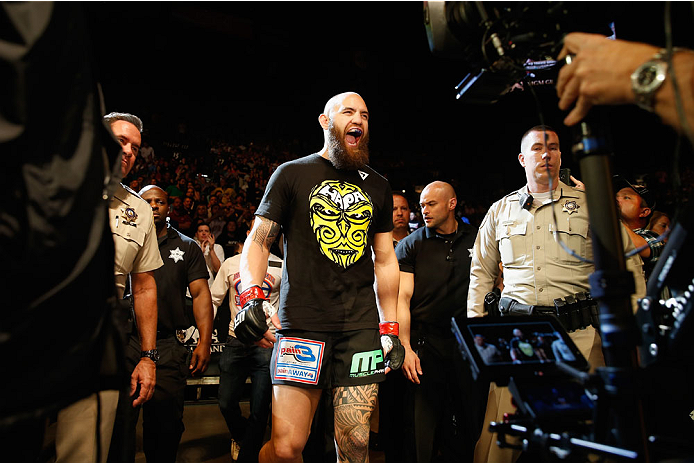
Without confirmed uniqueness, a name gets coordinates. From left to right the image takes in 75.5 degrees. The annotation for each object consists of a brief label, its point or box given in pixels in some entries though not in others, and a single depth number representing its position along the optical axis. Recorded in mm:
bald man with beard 2311
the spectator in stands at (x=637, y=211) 3402
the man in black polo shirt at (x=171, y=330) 3377
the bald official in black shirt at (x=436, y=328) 3373
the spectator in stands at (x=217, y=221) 8109
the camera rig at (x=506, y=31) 1147
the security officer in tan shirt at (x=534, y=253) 2695
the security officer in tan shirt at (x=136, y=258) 2514
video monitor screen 1106
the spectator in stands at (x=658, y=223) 4509
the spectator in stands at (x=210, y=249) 6602
